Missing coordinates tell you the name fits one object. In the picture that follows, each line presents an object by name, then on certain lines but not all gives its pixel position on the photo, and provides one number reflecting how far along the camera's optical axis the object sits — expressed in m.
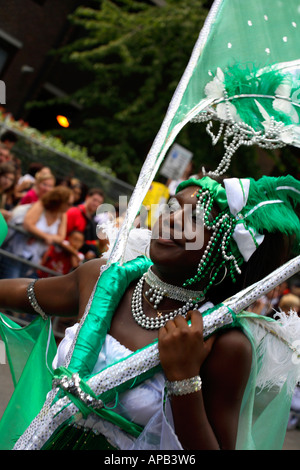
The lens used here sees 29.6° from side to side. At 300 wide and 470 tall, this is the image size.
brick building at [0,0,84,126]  13.05
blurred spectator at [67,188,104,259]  6.14
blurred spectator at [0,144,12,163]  6.07
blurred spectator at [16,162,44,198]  6.20
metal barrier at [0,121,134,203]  6.96
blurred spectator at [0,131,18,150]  6.82
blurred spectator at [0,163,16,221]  5.61
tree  12.61
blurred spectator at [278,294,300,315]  6.98
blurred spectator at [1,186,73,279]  5.40
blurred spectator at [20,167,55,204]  5.88
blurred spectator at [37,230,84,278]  5.69
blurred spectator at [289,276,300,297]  8.57
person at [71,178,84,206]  7.12
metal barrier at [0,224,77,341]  5.14
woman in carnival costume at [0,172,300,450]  1.68
